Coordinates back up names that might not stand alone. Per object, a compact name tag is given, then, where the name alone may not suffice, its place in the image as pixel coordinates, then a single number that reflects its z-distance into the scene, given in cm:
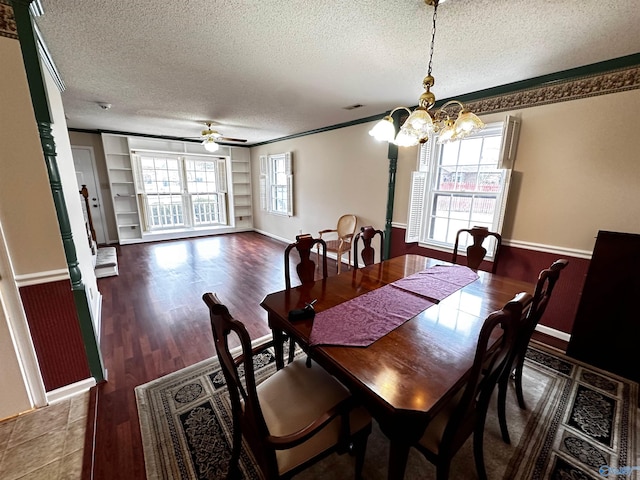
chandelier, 139
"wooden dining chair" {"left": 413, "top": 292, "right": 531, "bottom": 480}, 85
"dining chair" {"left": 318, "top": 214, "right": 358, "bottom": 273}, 410
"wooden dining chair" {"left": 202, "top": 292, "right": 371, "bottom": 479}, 90
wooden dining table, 90
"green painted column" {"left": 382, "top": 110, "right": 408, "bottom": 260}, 347
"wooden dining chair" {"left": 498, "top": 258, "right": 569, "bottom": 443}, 127
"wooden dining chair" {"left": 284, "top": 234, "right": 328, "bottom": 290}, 192
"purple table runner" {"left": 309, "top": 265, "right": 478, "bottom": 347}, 123
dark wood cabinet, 193
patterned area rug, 133
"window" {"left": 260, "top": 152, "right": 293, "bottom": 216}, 558
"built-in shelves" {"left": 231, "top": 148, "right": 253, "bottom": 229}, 692
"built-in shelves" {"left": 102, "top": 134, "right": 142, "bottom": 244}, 544
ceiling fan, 422
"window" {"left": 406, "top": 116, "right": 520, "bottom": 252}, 258
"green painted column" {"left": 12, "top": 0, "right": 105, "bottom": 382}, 136
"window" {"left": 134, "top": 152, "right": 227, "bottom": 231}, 593
